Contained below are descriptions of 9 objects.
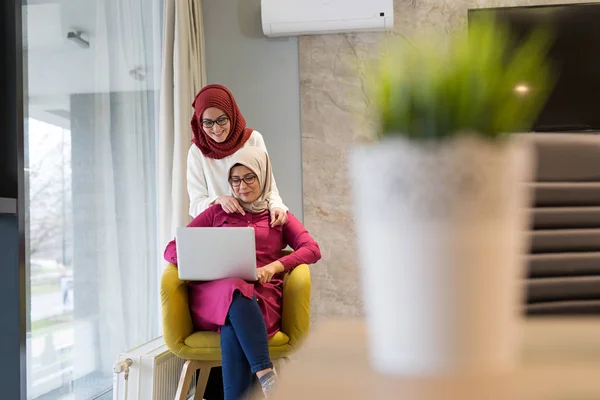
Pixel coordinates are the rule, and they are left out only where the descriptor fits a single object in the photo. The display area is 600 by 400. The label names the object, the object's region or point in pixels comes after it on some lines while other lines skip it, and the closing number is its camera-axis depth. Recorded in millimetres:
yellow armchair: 2365
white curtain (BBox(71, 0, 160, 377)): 2639
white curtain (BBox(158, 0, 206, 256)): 3389
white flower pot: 355
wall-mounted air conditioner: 3688
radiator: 2377
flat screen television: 3732
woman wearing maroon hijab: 2879
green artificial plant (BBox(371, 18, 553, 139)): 345
